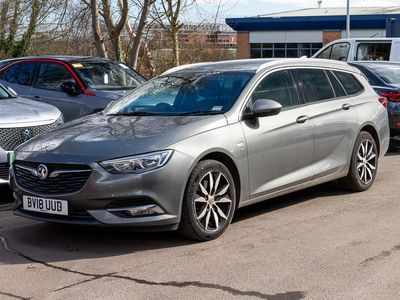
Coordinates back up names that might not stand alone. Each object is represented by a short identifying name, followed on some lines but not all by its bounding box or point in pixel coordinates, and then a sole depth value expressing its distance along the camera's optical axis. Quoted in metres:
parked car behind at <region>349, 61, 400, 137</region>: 10.53
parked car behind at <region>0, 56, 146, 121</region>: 10.30
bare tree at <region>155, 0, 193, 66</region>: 17.44
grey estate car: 5.30
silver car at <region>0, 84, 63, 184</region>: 7.35
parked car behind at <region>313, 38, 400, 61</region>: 15.84
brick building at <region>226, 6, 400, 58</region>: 49.09
